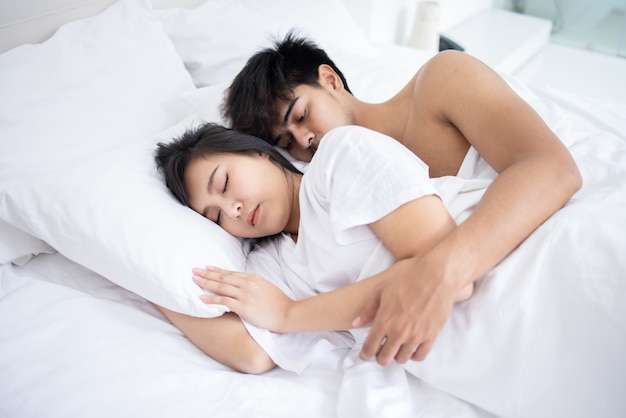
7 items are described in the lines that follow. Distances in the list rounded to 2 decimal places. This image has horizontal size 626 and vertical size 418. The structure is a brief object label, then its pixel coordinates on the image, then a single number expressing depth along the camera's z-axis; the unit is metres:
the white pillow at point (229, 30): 1.63
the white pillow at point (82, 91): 1.14
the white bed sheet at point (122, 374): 0.84
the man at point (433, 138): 0.82
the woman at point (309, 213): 0.88
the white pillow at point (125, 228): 0.96
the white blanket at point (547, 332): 0.77
